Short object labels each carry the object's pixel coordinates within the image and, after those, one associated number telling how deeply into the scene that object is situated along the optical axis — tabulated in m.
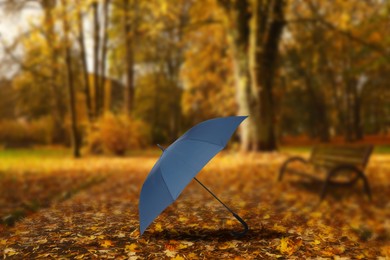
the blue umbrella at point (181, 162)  3.32
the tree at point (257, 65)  12.83
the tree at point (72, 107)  15.83
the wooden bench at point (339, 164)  7.06
